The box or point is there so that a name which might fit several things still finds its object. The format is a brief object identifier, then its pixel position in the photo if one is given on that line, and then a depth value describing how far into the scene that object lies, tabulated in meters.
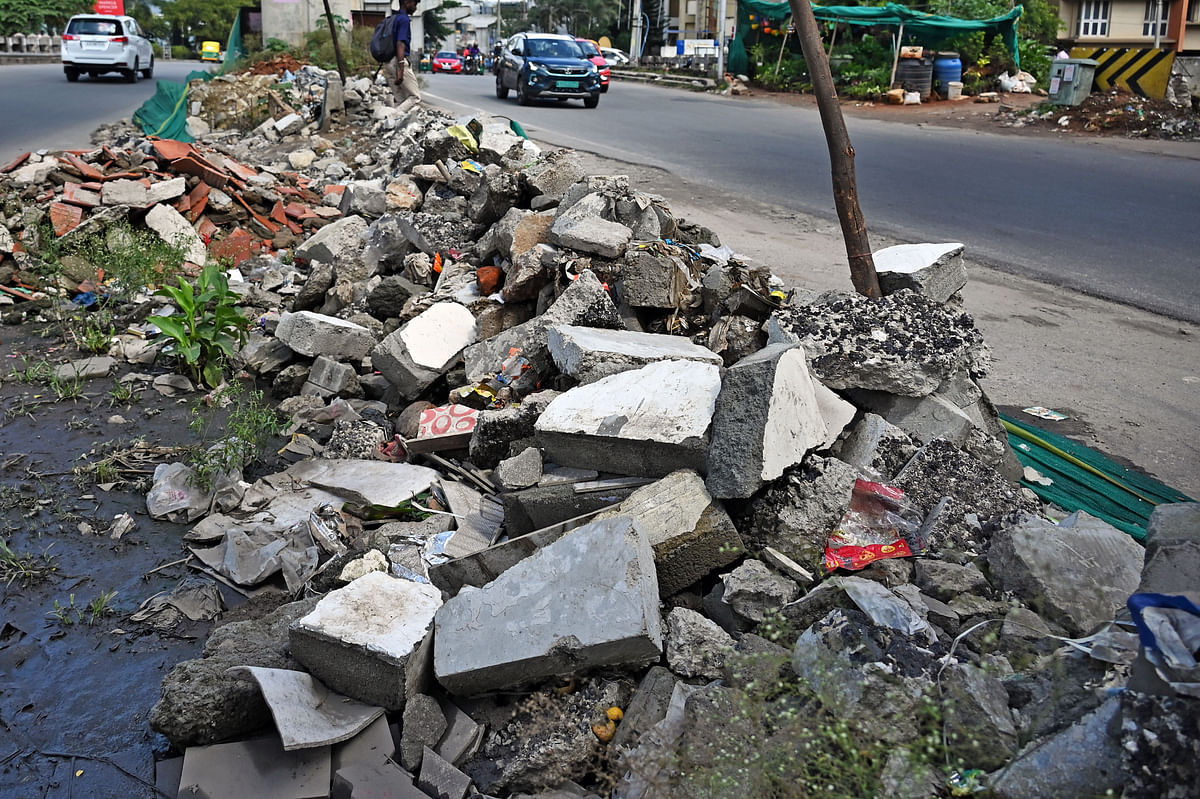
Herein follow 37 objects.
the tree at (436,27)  57.05
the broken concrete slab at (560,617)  2.52
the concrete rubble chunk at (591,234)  4.82
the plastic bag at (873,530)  2.92
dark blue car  18.25
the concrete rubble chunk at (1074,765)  1.84
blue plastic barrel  19.91
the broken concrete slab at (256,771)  2.47
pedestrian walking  12.05
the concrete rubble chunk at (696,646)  2.58
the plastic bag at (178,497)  4.05
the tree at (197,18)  64.38
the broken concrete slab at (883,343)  3.47
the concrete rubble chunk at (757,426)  2.91
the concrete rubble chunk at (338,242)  6.82
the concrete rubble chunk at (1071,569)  2.54
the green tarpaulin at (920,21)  20.70
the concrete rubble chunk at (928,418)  3.50
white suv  24.12
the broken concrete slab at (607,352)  3.76
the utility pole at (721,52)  25.80
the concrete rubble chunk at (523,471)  3.39
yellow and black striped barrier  15.84
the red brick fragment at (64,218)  7.61
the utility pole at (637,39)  43.34
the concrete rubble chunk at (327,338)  5.38
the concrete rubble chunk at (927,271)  4.11
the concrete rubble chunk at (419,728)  2.53
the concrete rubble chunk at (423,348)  4.85
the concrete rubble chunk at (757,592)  2.72
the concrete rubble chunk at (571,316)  4.38
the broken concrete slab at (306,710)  2.54
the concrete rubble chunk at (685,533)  2.89
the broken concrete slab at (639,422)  3.12
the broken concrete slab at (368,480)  3.85
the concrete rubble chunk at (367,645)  2.63
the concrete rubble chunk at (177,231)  7.67
